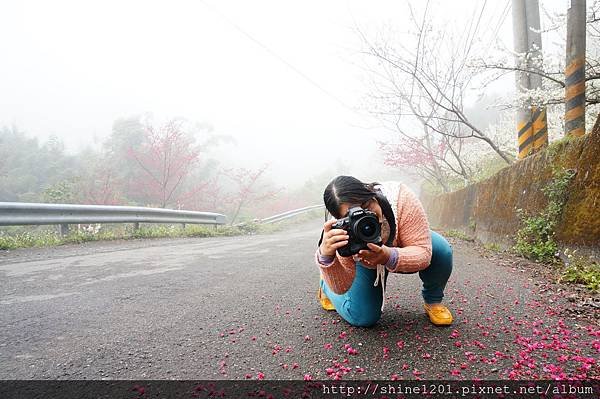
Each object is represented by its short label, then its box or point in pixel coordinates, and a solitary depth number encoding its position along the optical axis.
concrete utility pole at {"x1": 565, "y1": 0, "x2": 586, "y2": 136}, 4.02
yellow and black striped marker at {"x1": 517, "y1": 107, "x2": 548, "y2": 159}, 6.28
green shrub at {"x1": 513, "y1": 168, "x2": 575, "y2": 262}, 3.45
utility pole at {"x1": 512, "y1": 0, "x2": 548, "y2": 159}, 6.23
